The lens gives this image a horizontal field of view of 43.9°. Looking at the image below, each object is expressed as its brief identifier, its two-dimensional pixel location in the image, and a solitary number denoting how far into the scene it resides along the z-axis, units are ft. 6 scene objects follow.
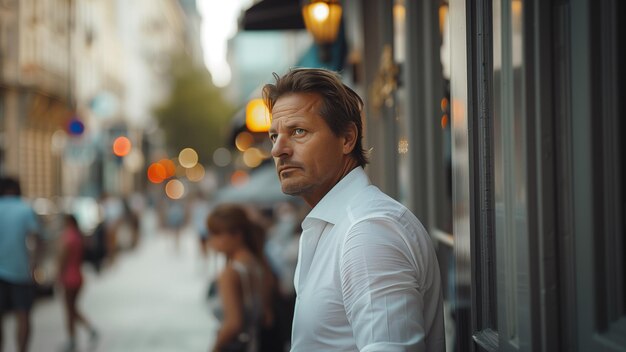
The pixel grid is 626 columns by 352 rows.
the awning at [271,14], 28.09
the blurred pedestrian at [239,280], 14.92
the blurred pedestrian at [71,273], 29.37
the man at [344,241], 5.64
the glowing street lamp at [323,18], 23.37
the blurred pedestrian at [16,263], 25.32
